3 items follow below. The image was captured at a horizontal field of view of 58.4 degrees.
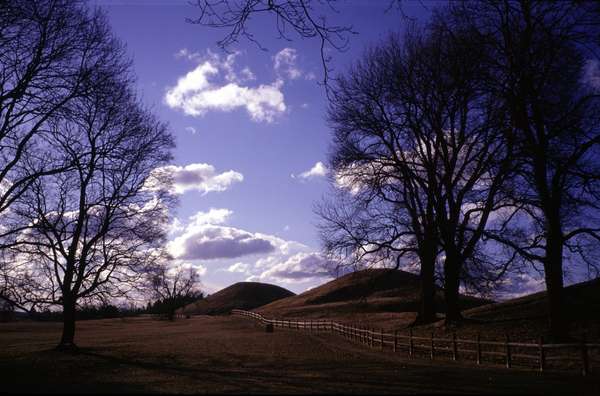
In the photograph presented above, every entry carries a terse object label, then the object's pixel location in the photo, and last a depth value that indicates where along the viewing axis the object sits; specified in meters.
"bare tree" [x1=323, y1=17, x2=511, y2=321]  26.84
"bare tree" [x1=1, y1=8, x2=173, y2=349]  23.38
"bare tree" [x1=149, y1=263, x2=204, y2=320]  91.19
